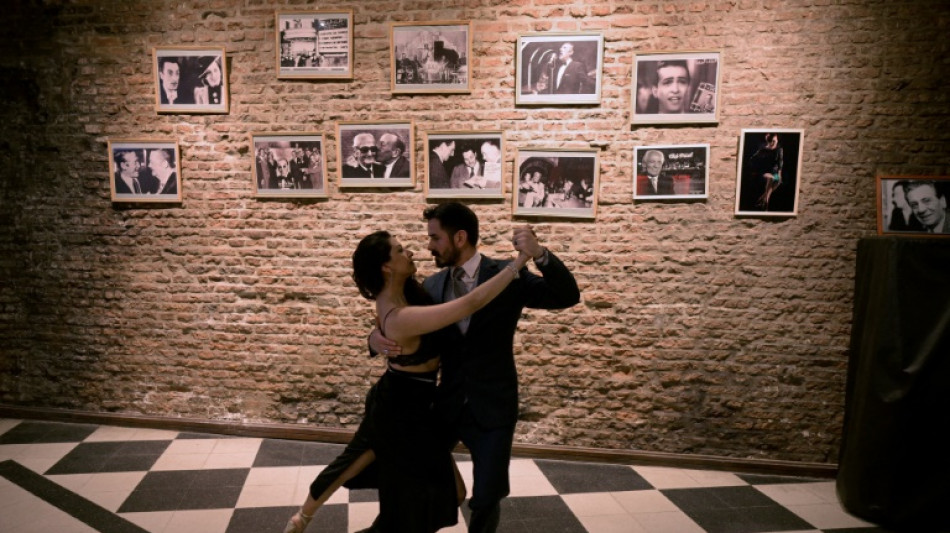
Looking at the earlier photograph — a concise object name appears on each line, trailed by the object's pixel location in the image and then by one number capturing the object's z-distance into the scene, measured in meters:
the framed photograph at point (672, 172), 3.59
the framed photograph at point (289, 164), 3.87
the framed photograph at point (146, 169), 4.00
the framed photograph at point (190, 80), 3.88
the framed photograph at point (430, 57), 3.67
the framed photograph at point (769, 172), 3.52
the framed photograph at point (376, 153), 3.79
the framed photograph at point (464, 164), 3.73
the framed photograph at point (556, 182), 3.67
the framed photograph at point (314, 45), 3.76
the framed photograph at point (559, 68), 3.59
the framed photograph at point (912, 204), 3.45
